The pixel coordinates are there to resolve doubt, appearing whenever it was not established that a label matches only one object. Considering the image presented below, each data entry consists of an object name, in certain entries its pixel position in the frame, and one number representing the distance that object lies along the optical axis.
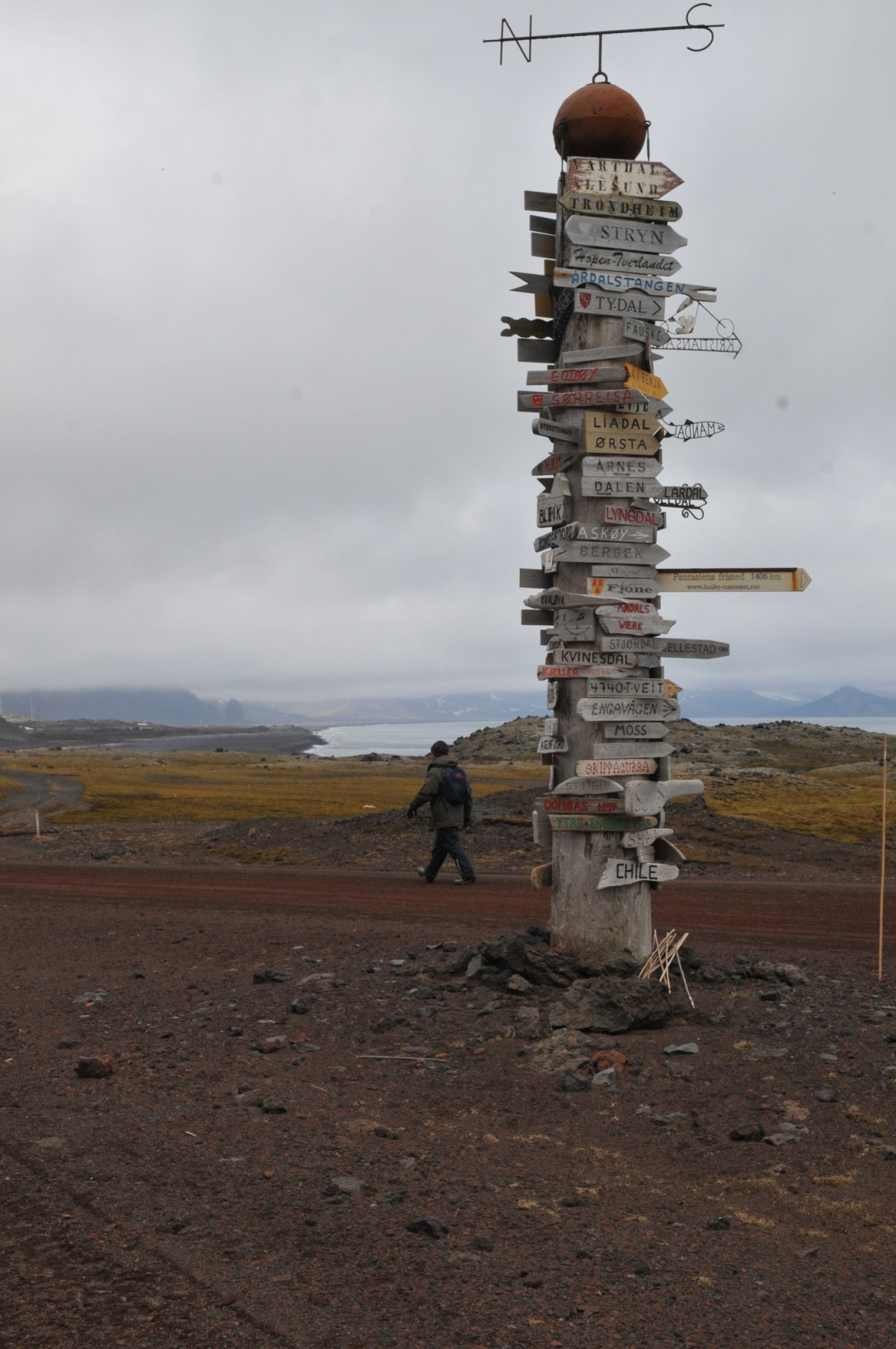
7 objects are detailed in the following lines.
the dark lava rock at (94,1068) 7.65
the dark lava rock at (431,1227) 5.10
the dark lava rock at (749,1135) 6.33
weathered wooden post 9.14
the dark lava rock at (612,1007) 8.20
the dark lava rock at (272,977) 10.51
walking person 17.84
